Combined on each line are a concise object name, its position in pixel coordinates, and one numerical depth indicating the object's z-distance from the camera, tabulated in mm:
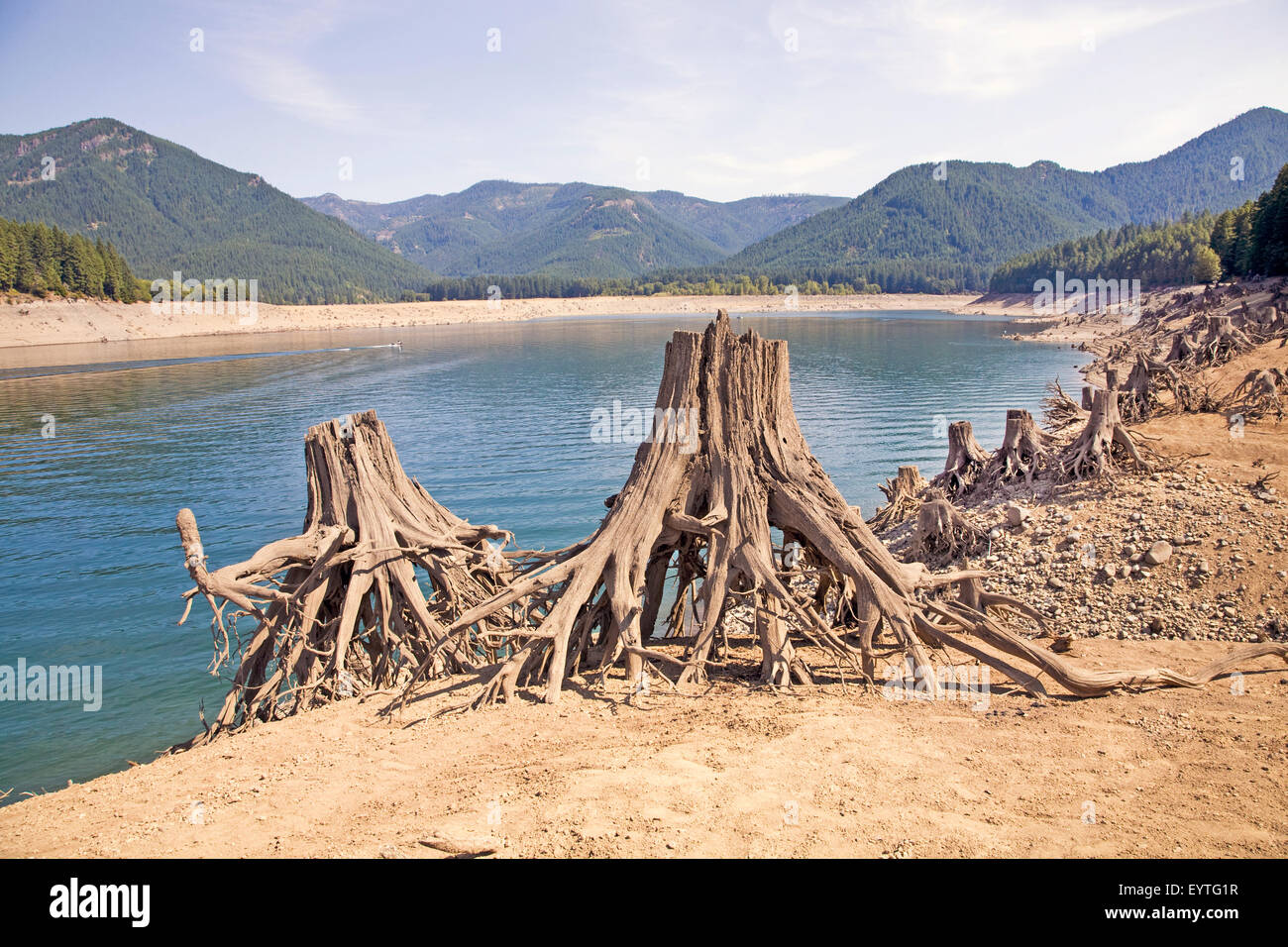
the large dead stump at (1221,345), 26484
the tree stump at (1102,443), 14164
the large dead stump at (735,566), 7438
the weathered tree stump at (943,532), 13312
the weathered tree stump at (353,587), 8523
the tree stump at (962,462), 16984
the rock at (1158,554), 11023
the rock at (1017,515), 13523
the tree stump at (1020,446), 15828
